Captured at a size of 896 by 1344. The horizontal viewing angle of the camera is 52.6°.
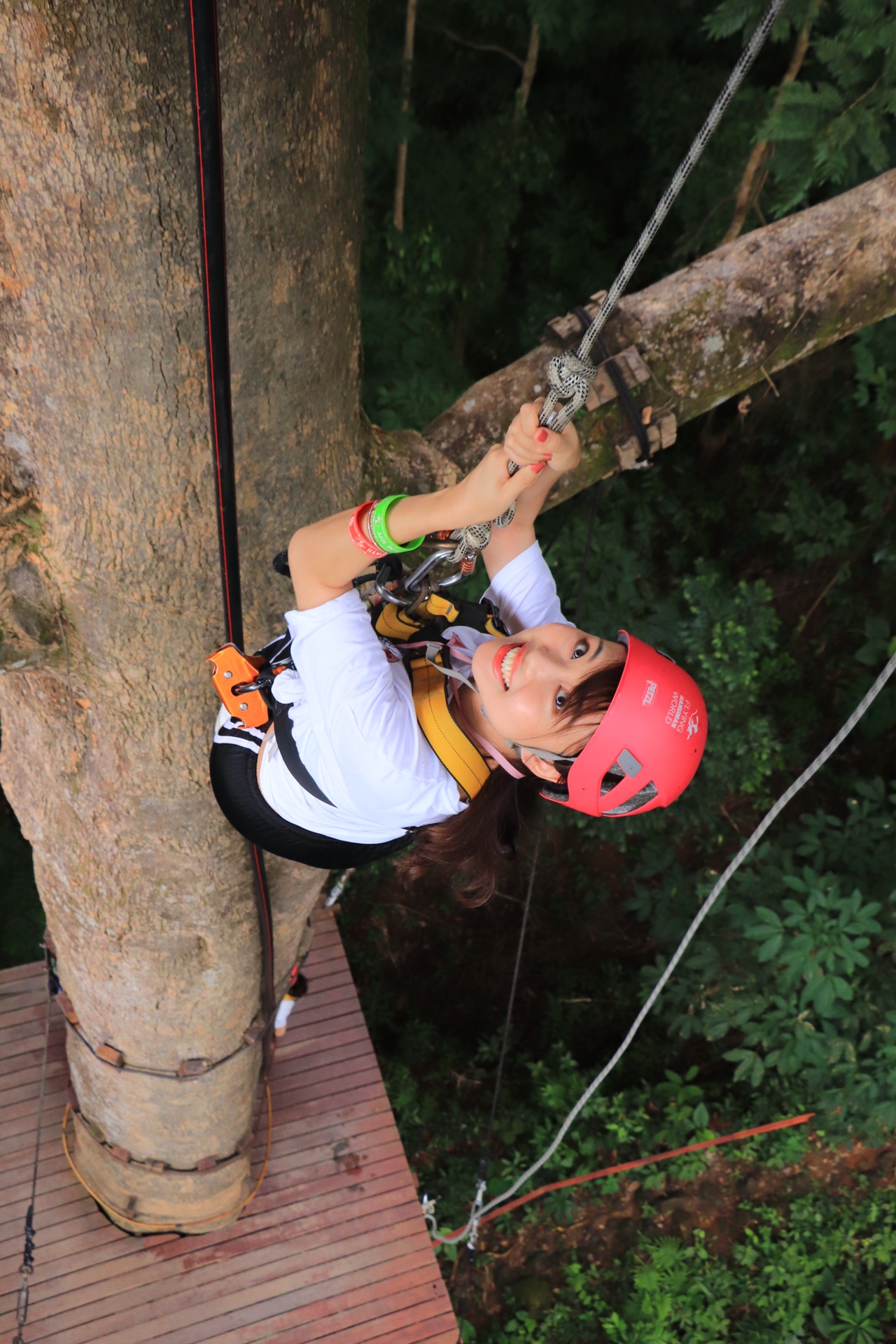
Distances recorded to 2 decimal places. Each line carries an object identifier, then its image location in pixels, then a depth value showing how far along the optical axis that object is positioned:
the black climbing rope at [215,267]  1.22
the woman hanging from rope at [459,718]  1.55
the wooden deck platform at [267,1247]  3.68
